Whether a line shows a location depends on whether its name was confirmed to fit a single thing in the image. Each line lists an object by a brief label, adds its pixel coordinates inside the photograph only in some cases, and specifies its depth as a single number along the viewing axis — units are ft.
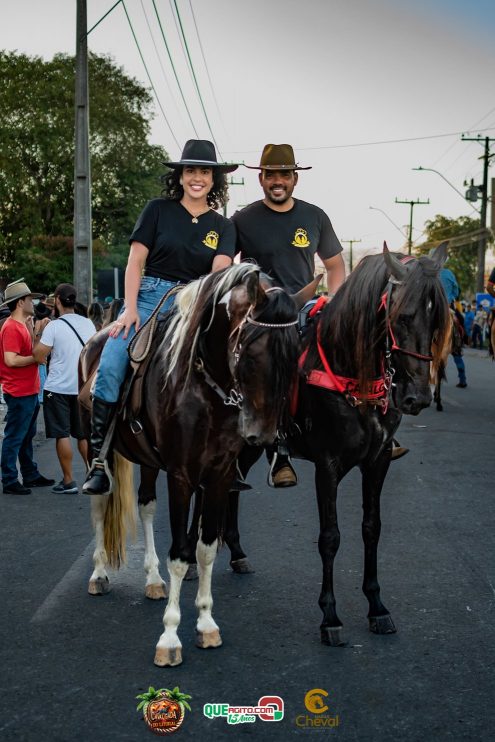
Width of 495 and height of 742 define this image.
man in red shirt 29.40
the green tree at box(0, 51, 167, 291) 154.51
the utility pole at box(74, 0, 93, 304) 57.36
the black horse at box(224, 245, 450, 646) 14.40
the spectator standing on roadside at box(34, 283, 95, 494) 29.17
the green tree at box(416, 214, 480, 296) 247.09
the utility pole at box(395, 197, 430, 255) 279.49
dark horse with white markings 13.07
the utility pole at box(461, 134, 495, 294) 143.84
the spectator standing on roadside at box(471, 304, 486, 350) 128.88
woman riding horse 17.16
